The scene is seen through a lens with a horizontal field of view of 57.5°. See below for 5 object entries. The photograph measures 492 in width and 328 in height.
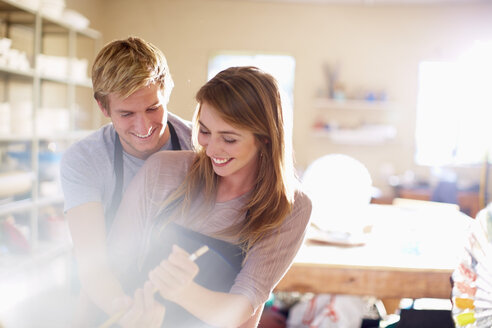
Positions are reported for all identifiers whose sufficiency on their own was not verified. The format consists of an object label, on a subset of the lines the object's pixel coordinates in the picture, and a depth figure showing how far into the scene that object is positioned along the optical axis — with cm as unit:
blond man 81
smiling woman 80
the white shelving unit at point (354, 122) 426
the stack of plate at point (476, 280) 95
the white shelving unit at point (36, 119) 219
